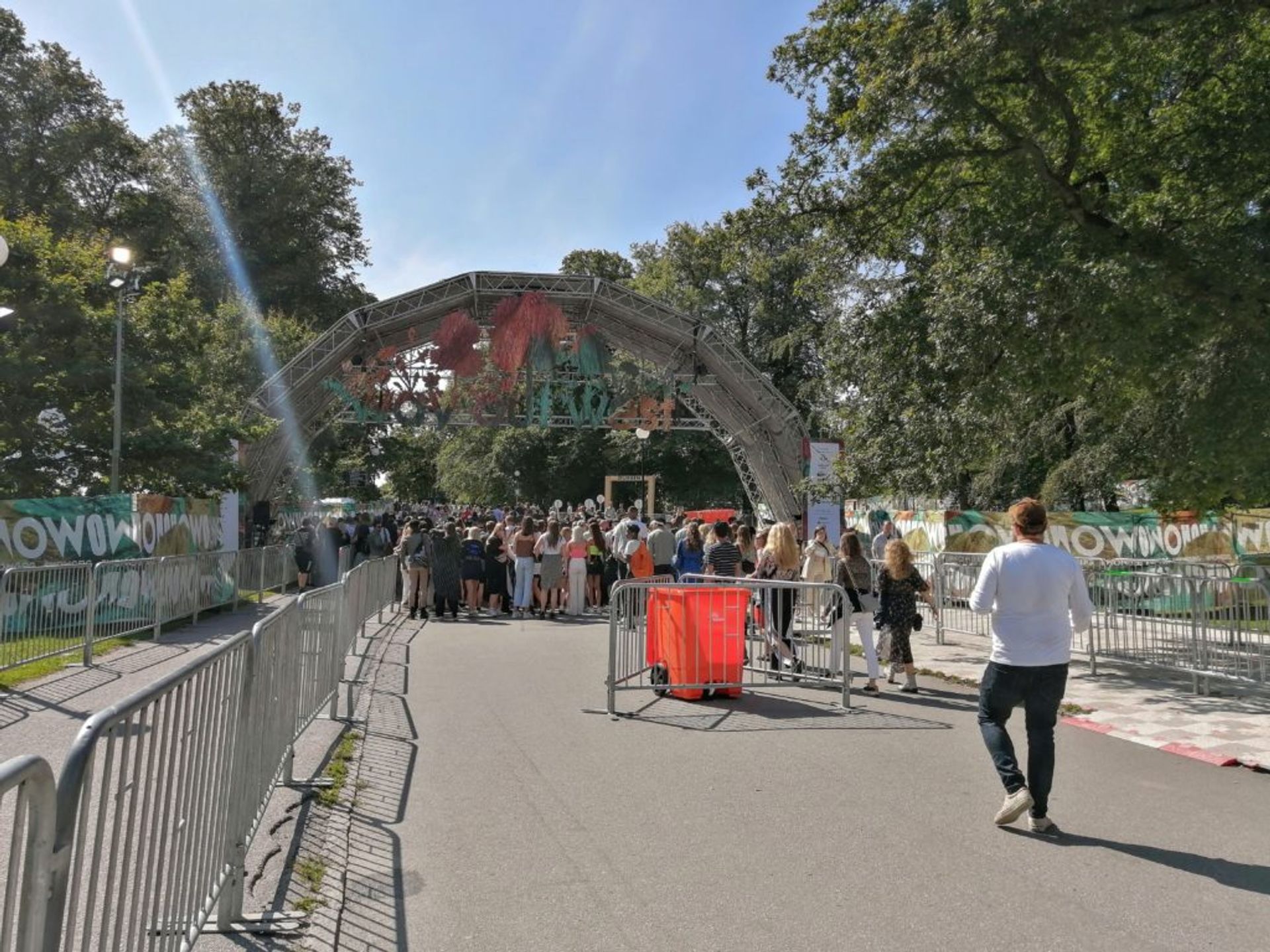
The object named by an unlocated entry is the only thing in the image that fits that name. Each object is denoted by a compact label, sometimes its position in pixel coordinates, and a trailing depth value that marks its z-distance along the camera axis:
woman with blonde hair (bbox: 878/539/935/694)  10.55
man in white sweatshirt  5.70
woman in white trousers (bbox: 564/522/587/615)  19.08
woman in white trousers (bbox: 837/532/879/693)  10.77
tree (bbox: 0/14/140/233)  34.59
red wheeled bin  9.61
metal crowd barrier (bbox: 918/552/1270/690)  10.02
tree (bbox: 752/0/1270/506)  11.66
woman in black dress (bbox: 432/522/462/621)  18.45
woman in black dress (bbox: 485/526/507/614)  19.80
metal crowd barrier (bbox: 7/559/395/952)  2.31
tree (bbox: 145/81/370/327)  43.34
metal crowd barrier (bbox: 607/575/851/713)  9.62
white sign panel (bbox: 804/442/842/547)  25.75
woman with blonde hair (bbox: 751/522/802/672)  10.98
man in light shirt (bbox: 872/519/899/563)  20.58
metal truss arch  26.81
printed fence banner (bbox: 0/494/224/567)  14.02
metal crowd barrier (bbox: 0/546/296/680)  10.30
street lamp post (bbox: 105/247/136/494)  20.28
